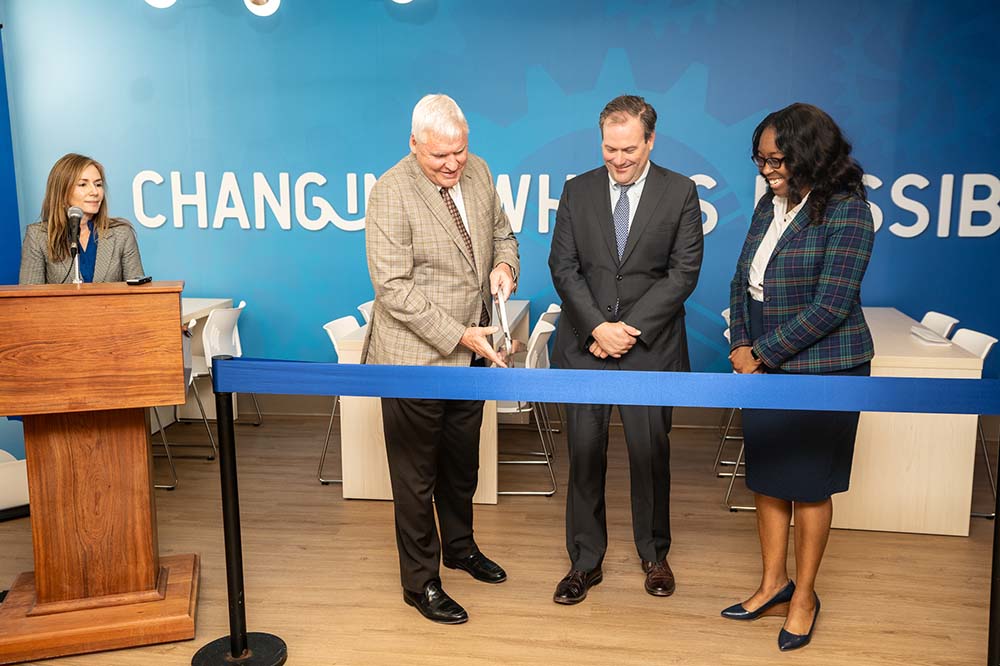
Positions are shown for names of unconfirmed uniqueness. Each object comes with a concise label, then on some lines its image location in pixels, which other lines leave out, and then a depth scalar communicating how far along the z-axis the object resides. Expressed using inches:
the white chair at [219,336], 202.8
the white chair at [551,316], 192.7
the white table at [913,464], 155.7
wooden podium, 107.3
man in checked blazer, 118.0
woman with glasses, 109.3
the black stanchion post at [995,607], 93.4
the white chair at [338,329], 185.9
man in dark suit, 125.9
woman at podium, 142.7
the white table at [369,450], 173.0
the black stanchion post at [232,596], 107.0
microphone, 112.6
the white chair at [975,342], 165.0
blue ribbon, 91.8
